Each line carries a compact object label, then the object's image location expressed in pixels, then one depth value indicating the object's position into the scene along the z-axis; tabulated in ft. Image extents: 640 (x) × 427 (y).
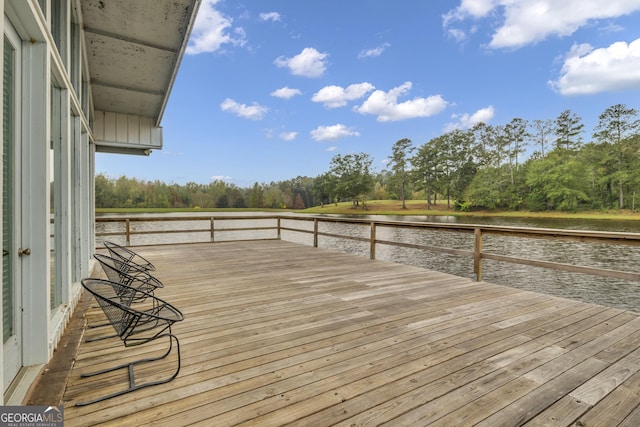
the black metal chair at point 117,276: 7.73
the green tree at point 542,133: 113.80
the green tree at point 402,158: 134.62
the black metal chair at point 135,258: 14.20
